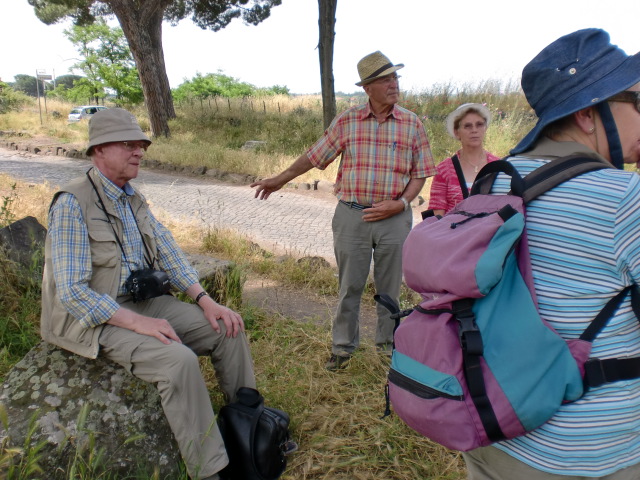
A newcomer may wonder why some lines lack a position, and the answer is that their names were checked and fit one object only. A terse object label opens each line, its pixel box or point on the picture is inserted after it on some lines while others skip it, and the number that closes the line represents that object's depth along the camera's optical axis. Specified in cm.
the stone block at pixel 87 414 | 241
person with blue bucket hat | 119
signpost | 2427
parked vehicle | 2998
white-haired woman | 389
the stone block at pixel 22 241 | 439
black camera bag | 269
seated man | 255
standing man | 384
